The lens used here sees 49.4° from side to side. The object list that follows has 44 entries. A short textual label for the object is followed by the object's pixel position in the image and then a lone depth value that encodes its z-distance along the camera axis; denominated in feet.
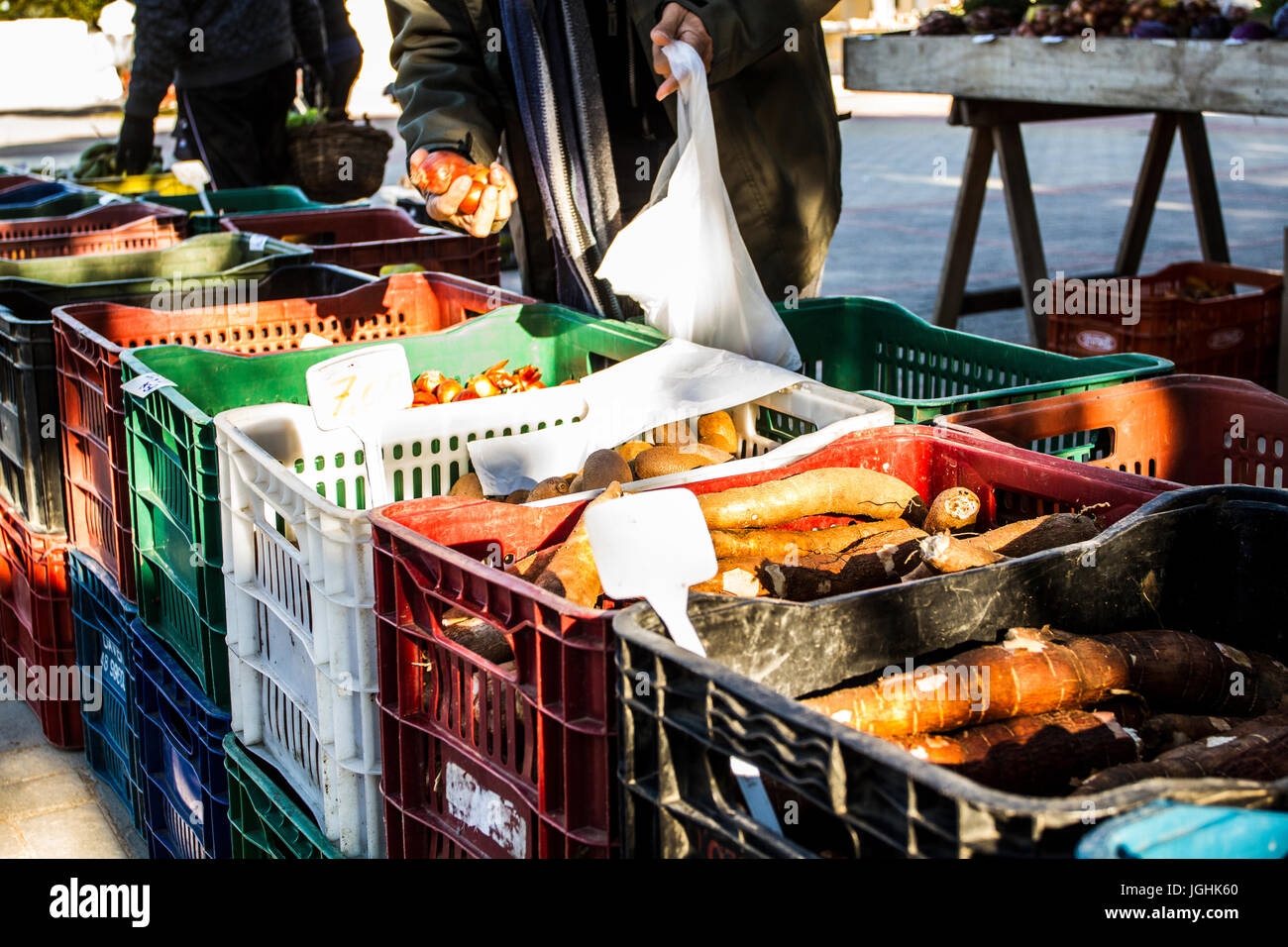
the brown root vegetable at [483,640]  5.92
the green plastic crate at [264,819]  6.66
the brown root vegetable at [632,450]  8.28
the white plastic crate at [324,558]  5.98
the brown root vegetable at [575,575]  5.63
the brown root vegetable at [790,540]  6.20
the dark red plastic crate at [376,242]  12.79
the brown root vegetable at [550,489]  7.47
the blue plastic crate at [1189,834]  3.38
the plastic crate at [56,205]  15.96
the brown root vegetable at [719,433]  8.05
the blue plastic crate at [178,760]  7.83
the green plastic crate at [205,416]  7.32
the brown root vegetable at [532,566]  6.00
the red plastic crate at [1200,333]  15.14
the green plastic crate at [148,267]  10.78
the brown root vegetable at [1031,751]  4.83
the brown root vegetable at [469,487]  7.82
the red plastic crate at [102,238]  14.07
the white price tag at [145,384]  7.48
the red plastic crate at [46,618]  10.45
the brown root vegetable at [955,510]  6.36
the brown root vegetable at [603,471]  7.43
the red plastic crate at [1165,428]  7.32
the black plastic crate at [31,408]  9.66
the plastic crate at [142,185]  18.54
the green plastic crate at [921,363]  7.79
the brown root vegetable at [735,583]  5.88
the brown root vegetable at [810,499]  6.35
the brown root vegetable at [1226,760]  4.63
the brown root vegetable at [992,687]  4.87
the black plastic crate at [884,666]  3.55
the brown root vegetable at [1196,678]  5.28
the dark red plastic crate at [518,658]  4.78
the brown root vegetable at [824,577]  6.02
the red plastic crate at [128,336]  8.69
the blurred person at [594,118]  9.73
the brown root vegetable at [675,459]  7.54
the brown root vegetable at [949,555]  5.64
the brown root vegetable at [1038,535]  5.82
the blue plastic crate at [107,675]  9.39
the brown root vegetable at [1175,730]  5.15
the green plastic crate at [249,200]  16.10
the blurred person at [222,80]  19.67
